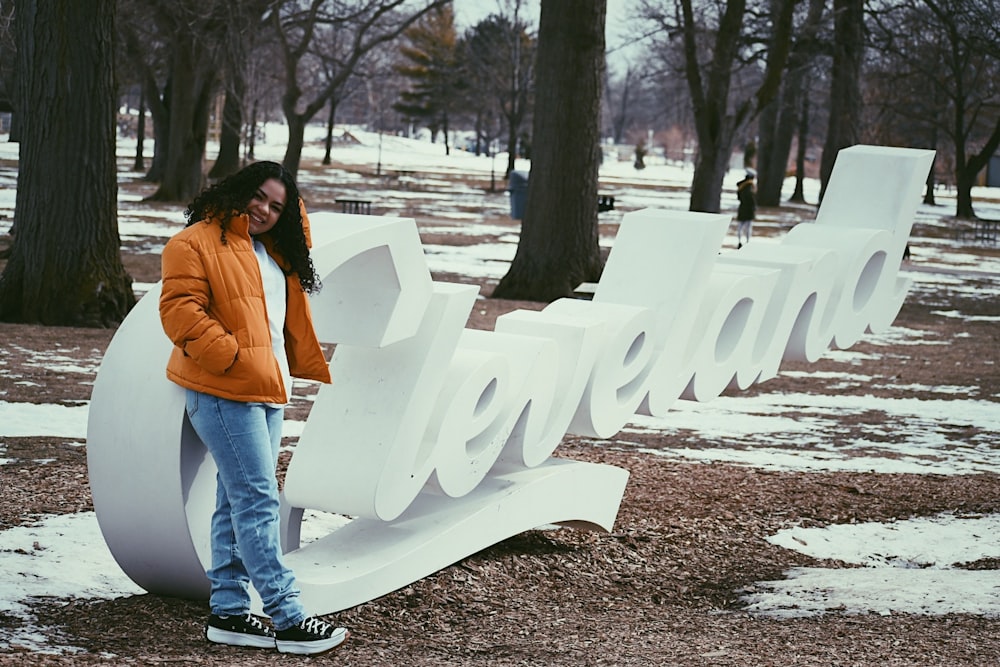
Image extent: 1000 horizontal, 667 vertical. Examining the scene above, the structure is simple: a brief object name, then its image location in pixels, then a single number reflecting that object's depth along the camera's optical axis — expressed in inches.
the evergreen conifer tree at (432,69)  3309.5
